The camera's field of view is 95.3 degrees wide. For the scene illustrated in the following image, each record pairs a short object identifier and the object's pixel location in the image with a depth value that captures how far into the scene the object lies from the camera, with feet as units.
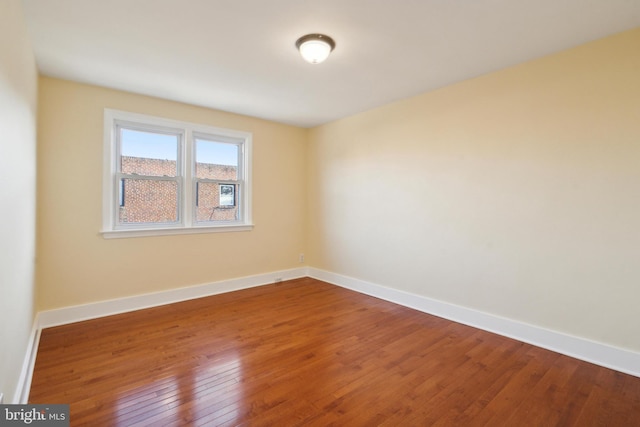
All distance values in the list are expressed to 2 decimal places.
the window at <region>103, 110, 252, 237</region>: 10.94
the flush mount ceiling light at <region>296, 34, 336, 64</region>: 7.32
